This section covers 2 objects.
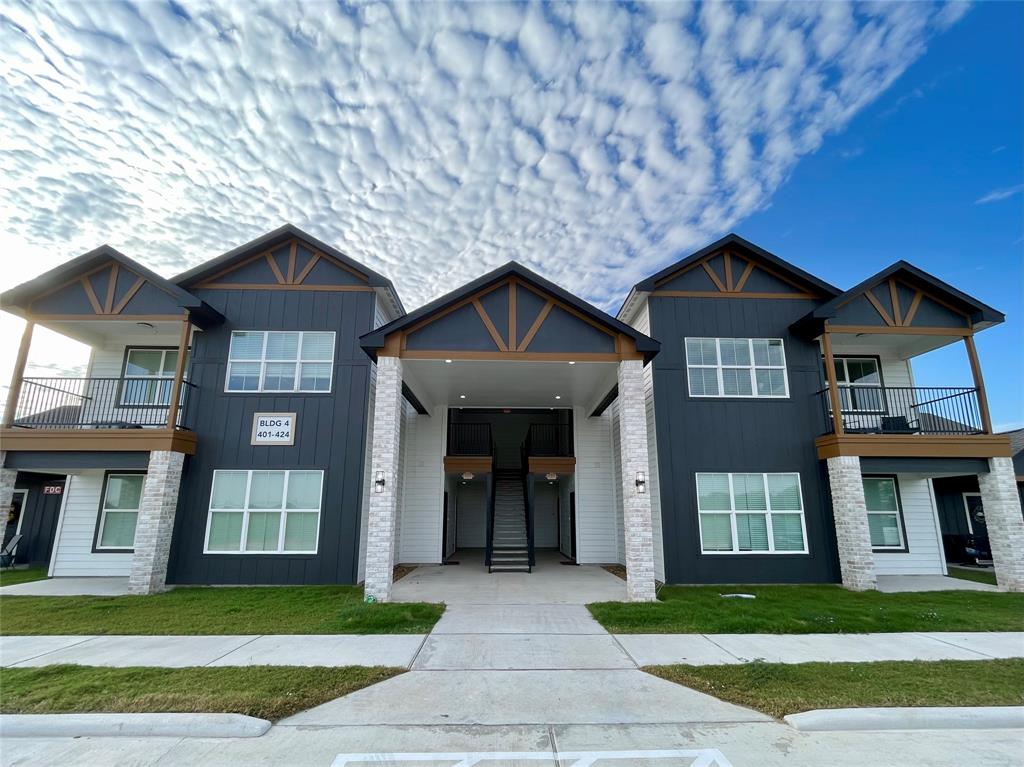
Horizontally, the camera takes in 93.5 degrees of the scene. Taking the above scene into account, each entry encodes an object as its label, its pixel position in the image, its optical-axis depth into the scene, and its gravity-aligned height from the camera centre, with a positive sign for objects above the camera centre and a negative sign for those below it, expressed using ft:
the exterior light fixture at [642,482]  31.78 +0.41
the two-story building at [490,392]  34.27 +6.50
